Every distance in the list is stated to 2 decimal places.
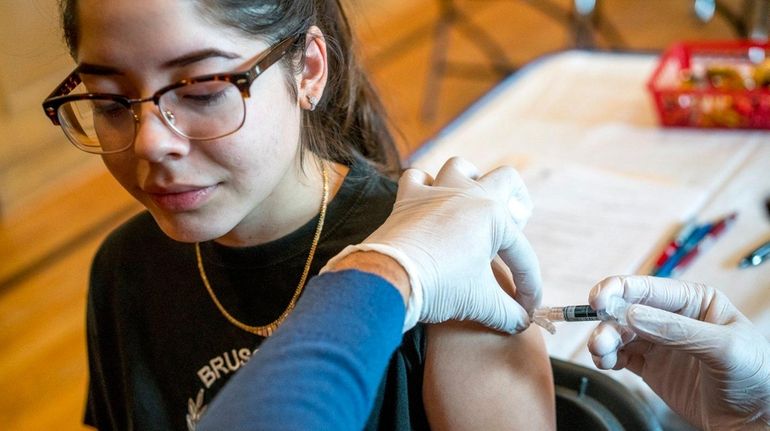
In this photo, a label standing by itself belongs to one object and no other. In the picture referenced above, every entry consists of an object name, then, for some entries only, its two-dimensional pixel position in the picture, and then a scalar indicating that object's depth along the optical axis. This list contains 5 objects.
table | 1.31
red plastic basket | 1.63
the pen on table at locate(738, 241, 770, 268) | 1.31
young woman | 0.89
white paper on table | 1.29
